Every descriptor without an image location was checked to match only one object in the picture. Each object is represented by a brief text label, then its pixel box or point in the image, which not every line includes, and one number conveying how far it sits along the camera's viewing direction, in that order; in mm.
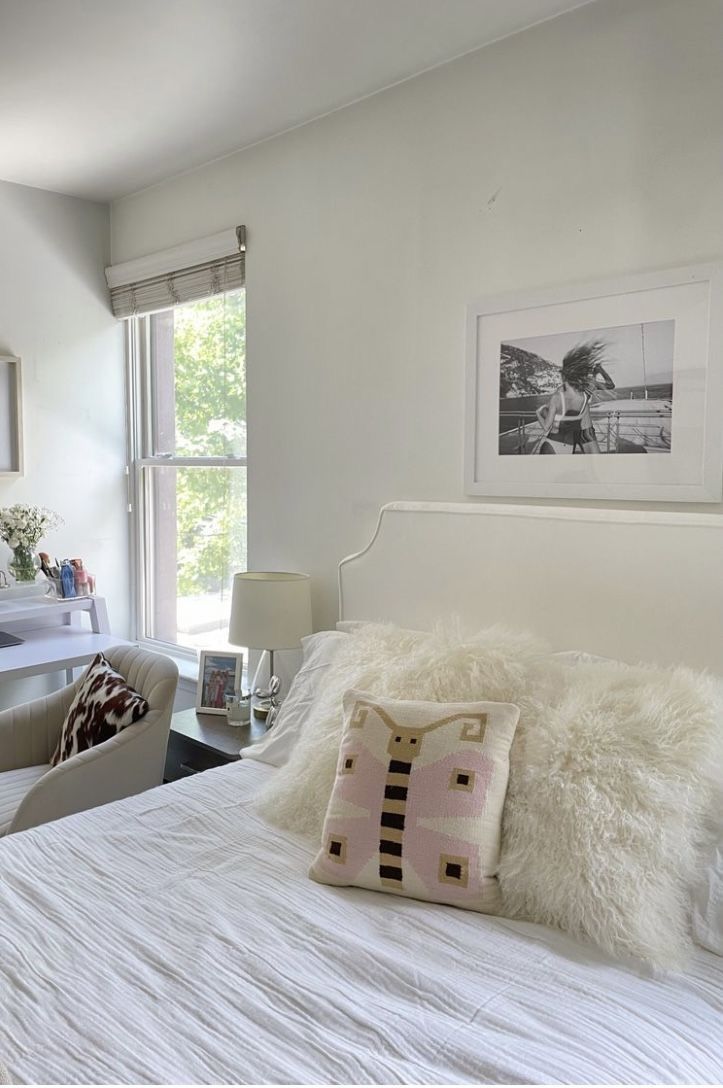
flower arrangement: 3143
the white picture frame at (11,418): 3223
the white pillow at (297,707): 2146
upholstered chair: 2113
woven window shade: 2994
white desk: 2799
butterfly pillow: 1475
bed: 1089
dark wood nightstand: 2432
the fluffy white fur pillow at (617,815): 1331
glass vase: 3186
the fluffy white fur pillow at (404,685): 1735
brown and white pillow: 2314
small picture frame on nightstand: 2762
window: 3201
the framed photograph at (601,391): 1824
